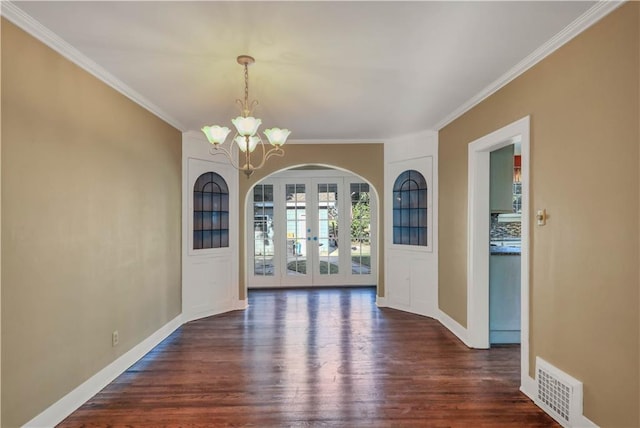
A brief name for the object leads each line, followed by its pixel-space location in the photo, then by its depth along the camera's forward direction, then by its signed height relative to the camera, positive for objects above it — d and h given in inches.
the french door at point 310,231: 250.7 -13.4
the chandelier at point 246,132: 93.7 +23.6
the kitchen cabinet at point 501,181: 138.9 +13.4
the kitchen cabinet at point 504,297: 138.6 -34.4
